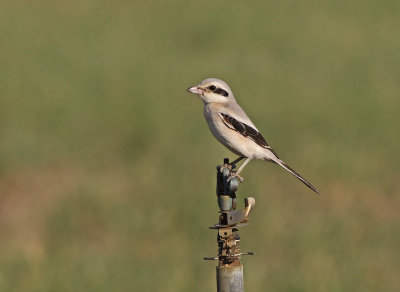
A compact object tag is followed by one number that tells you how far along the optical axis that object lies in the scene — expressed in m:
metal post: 11.53
